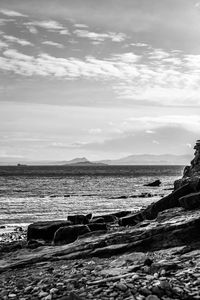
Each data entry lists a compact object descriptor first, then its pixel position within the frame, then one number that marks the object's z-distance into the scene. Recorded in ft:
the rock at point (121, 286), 44.42
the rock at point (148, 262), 54.34
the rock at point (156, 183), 408.46
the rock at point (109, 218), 129.49
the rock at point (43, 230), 101.35
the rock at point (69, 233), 89.15
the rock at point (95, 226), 96.73
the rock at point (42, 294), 47.20
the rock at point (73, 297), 39.91
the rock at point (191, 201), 80.74
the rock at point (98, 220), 118.83
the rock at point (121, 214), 143.64
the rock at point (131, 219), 102.41
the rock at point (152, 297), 40.32
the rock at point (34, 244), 86.02
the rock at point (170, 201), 96.22
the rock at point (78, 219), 120.69
